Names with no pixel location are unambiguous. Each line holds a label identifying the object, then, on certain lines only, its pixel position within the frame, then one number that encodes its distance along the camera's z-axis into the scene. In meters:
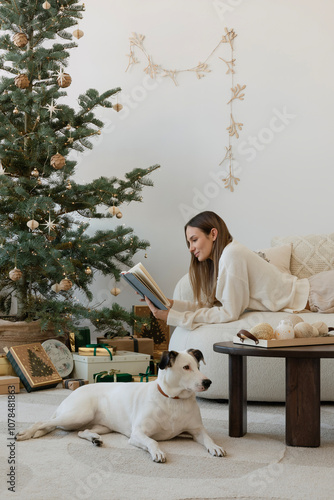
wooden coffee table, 2.05
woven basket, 3.51
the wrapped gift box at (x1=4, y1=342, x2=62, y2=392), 3.15
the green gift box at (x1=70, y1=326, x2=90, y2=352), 3.74
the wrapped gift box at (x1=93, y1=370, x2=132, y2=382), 3.06
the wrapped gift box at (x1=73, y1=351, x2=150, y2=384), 3.36
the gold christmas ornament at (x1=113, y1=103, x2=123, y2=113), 3.86
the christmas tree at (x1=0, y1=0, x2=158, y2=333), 3.45
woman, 2.82
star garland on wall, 4.38
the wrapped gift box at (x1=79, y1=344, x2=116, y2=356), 3.41
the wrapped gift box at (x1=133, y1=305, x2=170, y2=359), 4.07
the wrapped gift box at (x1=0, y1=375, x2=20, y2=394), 3.07
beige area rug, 1.58
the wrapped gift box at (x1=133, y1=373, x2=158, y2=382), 3.12
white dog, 2.02
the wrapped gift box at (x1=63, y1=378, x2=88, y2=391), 3.20
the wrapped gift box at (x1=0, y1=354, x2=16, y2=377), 3.29
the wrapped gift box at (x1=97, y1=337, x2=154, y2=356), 3.71
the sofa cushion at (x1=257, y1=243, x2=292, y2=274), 3.42
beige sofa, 2.79
